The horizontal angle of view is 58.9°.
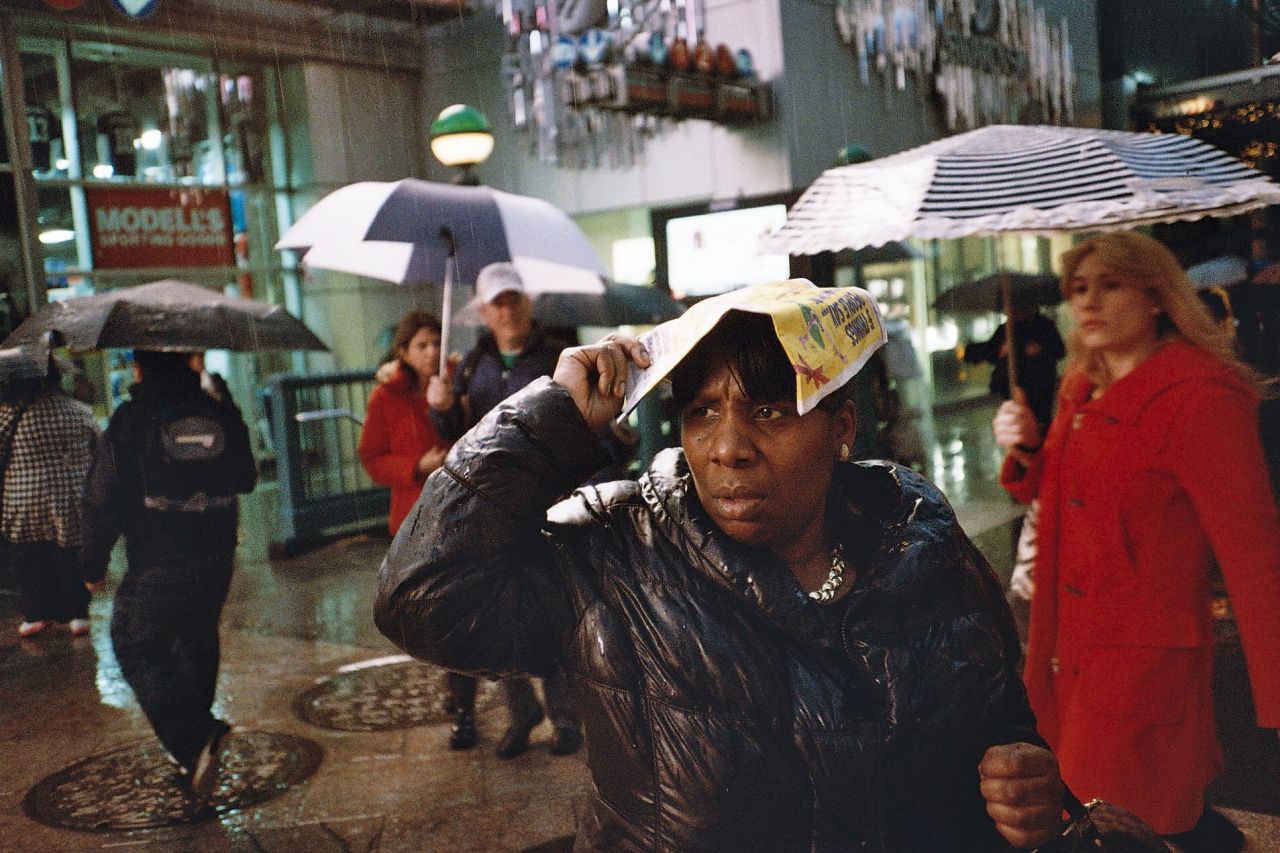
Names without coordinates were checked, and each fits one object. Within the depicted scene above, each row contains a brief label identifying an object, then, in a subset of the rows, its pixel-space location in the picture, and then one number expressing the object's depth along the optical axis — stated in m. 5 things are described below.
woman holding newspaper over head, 1.56
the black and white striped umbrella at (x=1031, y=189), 3.06
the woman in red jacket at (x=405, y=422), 5.17
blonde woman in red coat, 2.80
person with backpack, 4.68
